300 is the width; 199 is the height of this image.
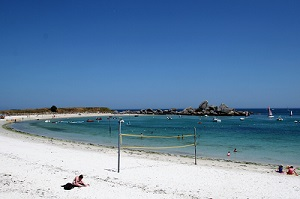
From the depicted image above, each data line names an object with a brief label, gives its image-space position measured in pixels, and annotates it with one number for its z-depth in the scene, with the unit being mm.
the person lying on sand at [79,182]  8391
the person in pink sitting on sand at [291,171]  11970
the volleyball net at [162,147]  20698
